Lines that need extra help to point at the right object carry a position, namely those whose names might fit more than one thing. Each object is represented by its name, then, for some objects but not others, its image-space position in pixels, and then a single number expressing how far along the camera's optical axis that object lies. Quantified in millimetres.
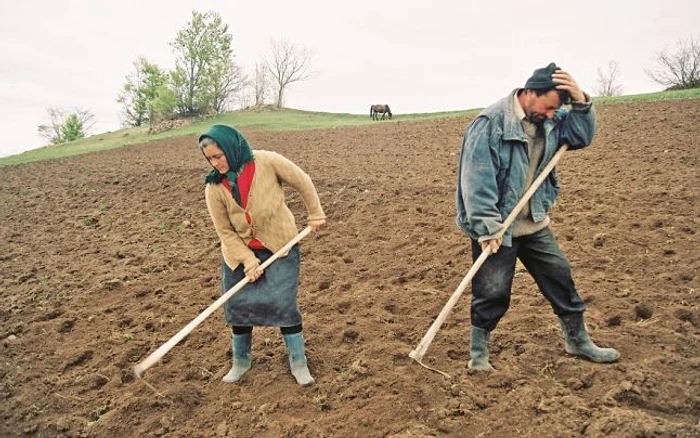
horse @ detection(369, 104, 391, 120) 28719
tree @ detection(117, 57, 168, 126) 41156
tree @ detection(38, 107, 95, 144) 52594
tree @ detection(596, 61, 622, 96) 61031
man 2980
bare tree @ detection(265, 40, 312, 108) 53719
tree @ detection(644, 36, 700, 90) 34891
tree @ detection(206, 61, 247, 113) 37844
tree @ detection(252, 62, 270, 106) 55906
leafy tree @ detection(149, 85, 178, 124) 34719
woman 3443
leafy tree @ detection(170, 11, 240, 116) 36844
